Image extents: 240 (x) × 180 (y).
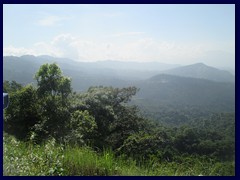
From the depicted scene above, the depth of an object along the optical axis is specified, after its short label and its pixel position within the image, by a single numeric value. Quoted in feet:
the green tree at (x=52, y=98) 20.41
